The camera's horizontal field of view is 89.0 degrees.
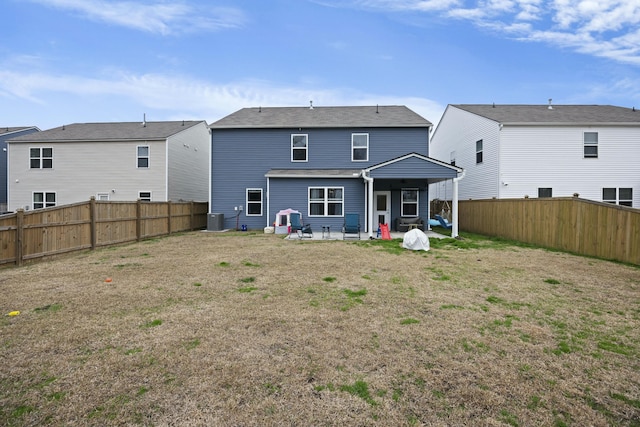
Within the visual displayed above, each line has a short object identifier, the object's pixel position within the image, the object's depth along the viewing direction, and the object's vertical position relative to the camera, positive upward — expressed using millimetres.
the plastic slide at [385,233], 13778 -1145
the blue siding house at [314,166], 17031 +2244
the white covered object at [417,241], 10914 -1175
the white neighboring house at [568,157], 16438 +2515
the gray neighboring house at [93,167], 19844 +2456
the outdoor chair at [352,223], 14312 -746
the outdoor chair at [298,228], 14836 -1008
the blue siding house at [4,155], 24688 +3927
